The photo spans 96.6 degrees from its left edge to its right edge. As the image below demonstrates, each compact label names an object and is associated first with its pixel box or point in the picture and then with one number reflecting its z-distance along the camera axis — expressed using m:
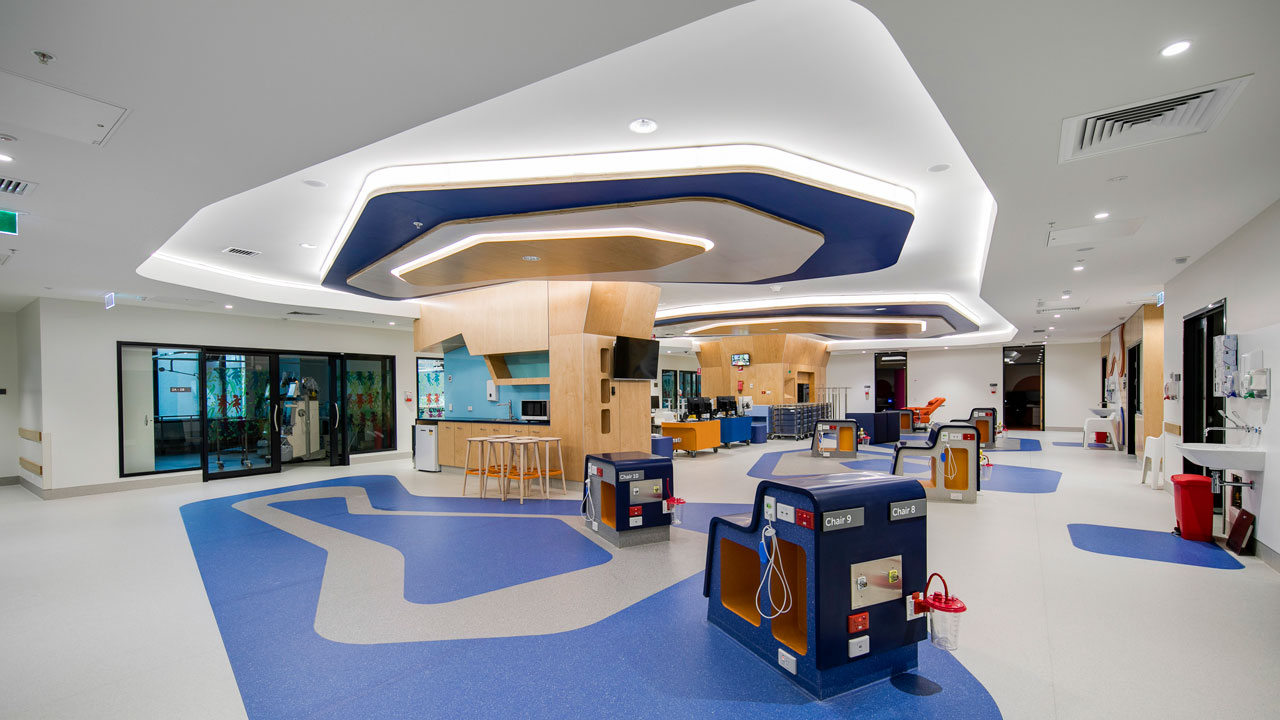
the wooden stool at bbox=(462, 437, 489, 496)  8.71
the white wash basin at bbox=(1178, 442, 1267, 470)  5.07
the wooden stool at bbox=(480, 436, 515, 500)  8.32
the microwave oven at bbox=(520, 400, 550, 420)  9.93
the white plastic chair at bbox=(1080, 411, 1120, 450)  14.66
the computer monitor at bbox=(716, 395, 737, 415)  15.32
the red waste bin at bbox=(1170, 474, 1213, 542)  5.79
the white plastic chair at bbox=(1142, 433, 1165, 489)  8.88
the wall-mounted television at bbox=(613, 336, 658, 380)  9.36
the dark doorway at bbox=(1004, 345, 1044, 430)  22.37
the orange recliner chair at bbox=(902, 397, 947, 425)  19.27
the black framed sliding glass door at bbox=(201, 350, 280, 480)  10.82
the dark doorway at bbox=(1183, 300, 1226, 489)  6.81
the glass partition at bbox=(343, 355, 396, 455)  12.80
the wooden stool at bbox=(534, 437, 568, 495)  8.14
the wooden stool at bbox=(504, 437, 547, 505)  8.14
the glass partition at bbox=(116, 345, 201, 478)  9.90
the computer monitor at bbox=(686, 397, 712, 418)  13.91
